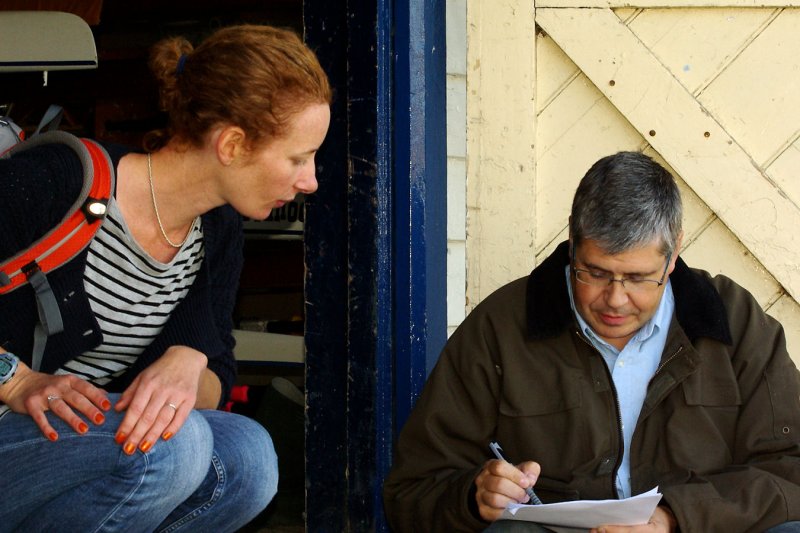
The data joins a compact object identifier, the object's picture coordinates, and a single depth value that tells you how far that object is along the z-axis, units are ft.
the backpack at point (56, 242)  7.38
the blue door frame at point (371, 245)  11.21
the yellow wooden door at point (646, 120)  11.51
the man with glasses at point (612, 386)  8.70
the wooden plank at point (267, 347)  16.22
